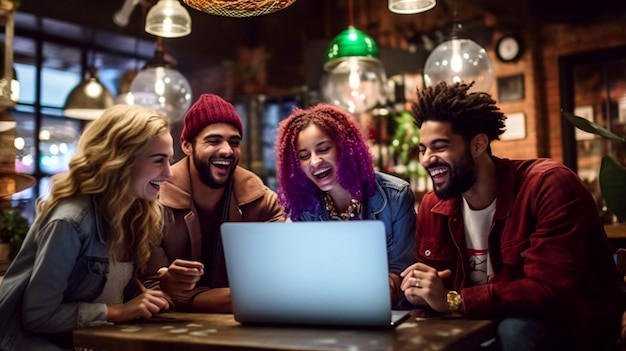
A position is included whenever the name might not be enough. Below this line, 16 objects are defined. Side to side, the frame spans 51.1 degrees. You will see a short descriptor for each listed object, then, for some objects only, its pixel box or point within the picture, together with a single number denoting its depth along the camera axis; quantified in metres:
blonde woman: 1.67
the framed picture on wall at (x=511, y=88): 5.93
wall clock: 5.90
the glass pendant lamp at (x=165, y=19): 3.67
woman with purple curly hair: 2.21
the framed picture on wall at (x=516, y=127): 5.89
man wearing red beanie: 2.40
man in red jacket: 1.59
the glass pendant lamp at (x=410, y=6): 2.89
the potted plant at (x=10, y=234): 2.95
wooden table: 1.27
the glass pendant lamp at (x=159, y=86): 4.02
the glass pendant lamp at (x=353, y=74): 3.80
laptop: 1.41
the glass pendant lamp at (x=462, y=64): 3.41
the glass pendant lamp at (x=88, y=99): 4.89
